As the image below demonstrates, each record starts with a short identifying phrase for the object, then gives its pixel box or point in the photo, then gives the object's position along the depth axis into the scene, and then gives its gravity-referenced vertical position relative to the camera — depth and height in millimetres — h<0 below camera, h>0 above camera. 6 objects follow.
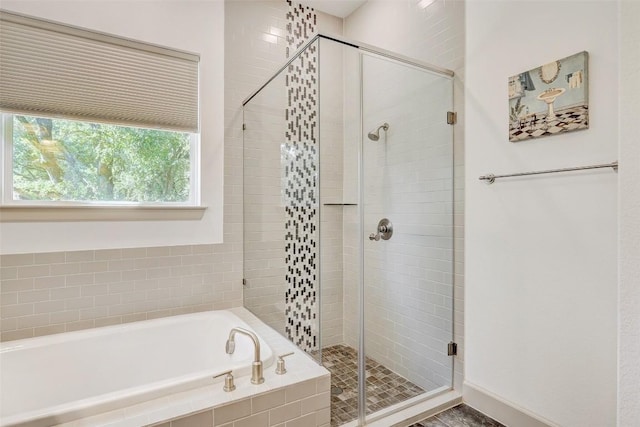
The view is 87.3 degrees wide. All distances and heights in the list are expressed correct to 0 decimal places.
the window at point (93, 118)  1968 +585
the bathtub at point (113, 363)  1413 -843
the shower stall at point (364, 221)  1925 -65
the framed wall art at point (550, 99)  1519 +546
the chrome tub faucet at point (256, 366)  1529 -721
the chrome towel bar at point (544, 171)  1422 +193
